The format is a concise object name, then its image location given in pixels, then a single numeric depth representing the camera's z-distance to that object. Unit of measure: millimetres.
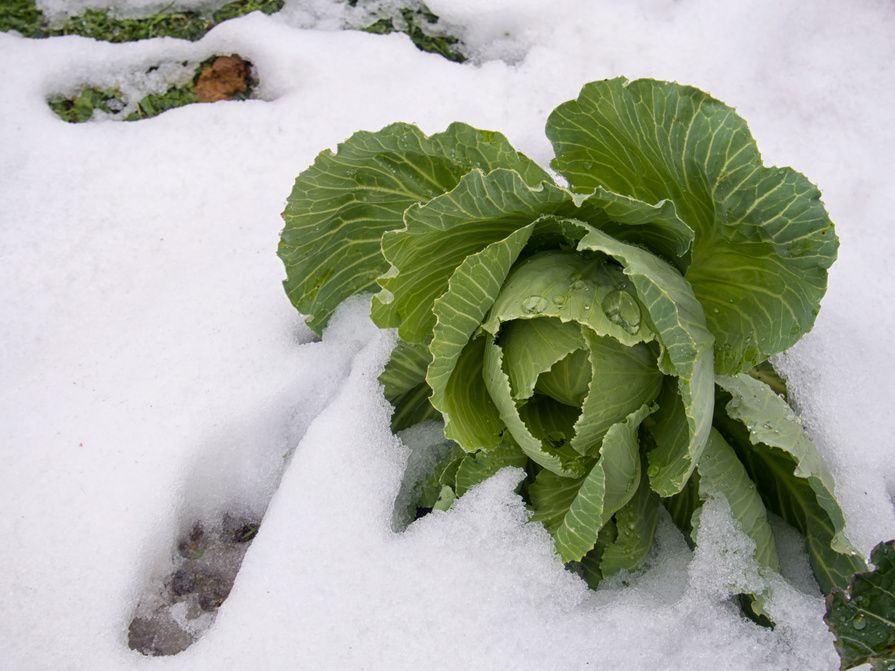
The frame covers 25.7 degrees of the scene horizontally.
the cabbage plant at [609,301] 1243
